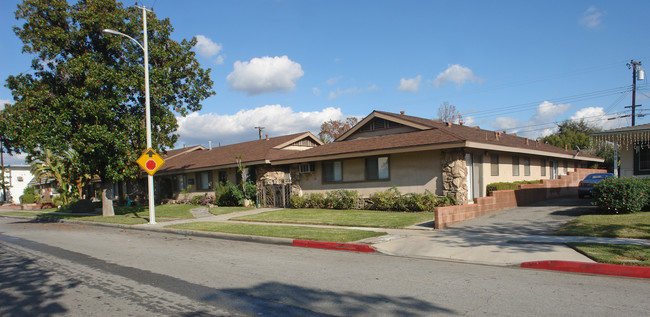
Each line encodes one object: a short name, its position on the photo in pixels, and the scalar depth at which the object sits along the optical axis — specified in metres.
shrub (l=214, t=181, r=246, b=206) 25.11
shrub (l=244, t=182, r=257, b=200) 25.08
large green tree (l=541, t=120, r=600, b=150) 46.34
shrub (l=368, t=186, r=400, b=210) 18.81
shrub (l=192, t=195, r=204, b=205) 28.81
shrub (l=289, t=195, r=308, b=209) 22.44
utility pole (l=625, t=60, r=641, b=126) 41.22
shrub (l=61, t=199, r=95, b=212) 31.55
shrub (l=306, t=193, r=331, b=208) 21.60
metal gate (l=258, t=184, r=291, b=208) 23.83
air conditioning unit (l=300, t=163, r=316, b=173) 23.19
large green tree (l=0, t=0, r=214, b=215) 20.75
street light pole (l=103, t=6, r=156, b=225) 18.42
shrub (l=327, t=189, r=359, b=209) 20.36
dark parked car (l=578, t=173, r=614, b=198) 20.61
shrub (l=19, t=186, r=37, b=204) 48.23
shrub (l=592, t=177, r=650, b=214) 12.90
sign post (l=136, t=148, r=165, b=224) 18.06
